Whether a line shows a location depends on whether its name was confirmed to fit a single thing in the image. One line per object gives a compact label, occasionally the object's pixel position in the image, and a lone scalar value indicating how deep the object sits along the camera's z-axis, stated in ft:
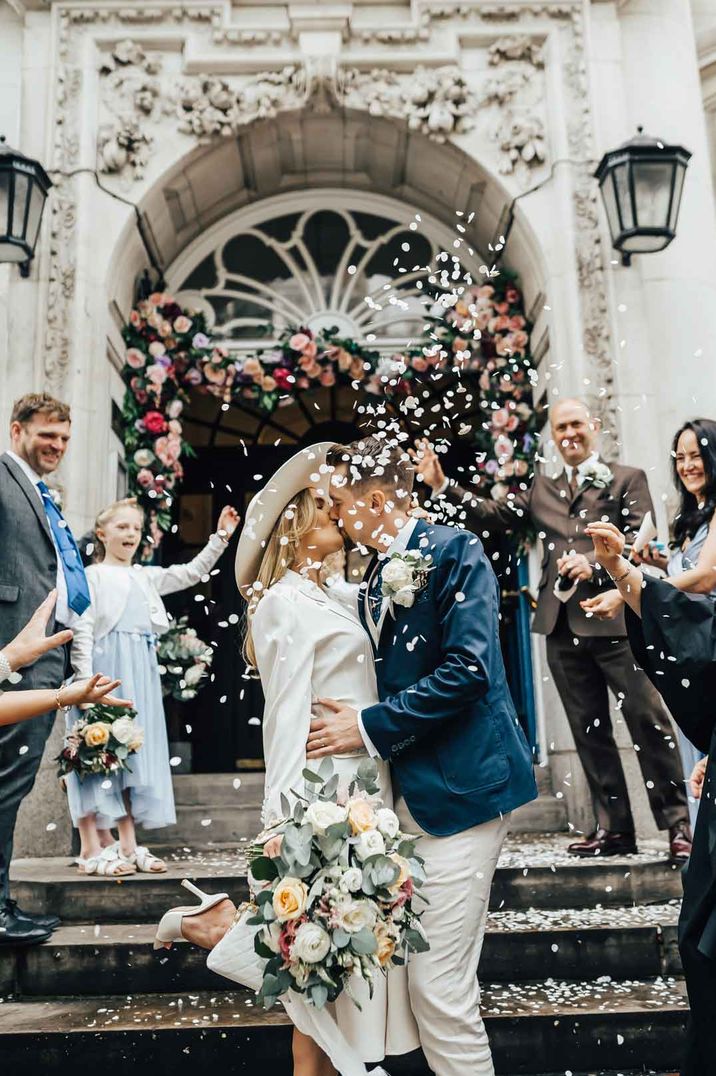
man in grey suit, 13.07
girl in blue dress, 16.15
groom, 8.93
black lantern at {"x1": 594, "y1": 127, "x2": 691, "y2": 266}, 20.43
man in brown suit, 16.01
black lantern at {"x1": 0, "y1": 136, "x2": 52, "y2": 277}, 20.03
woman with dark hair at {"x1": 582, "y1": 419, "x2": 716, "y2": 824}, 13.48
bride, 8.96
